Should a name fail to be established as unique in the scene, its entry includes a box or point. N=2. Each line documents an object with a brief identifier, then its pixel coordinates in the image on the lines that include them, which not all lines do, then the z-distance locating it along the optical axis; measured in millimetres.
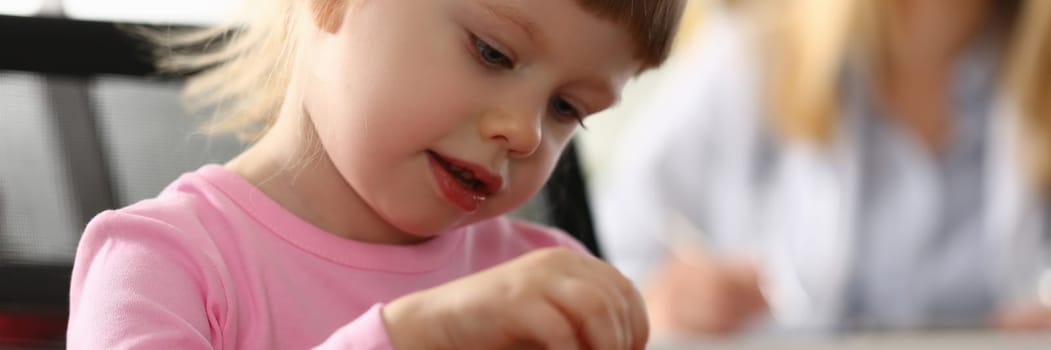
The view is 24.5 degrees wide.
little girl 925
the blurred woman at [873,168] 2142
